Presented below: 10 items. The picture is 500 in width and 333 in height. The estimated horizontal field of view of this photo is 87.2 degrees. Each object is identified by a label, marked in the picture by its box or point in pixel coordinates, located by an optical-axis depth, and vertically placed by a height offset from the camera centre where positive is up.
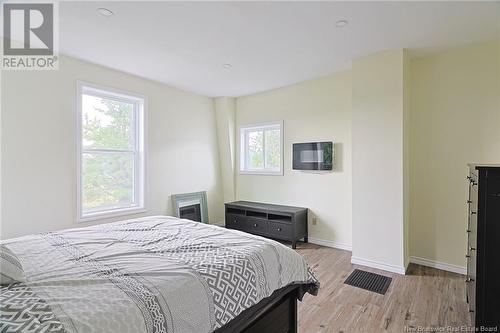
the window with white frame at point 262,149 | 4.55 +0.30
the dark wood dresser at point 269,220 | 3.88 -0.86
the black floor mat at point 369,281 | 2.62 -1.23
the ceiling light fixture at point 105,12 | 2.15 +1.29
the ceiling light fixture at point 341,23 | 2.35 +1.29
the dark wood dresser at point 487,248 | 1.63 -0.53
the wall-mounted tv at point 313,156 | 3.85 +0.15
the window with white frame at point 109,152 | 3.32 +0.18
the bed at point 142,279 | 0.96 -0.52
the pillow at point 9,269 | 1.15 -0.46
